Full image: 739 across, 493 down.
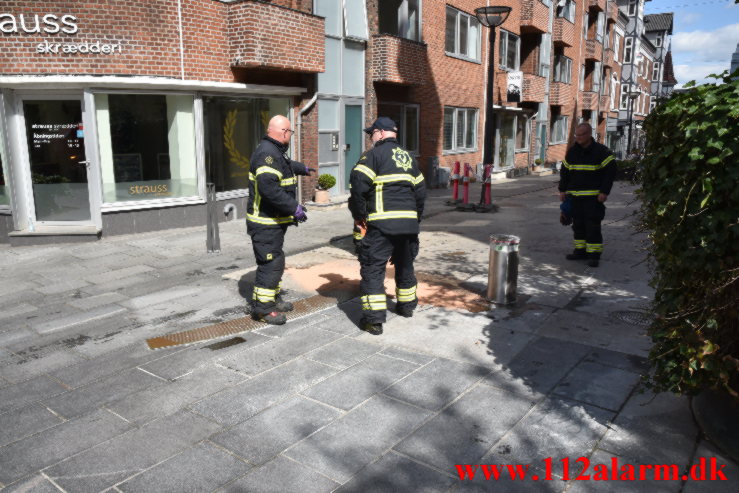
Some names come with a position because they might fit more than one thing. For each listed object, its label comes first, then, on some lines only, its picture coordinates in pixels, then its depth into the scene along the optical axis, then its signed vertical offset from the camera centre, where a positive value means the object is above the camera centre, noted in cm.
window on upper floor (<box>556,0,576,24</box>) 2757 +656
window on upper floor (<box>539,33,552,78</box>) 2589 +402
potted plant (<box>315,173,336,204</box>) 1370 -106
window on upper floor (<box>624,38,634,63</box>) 4275 +700
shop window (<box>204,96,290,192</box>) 1166 +19
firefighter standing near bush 777 -56
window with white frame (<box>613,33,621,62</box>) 3881 +675
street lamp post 1278 +227
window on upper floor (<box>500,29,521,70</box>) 2283 +379
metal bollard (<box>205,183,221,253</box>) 890 -128
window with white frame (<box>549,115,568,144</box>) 3042 +68
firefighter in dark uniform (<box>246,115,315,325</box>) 533 -65
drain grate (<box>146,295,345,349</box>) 524 -180
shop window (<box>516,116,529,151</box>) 2645 +43
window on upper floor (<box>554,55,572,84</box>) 2884 +380
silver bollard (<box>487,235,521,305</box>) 606 -136
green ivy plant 286 -49
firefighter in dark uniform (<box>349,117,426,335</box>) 526 -61
